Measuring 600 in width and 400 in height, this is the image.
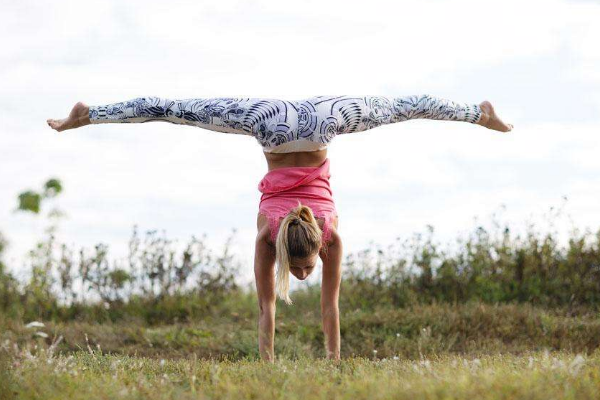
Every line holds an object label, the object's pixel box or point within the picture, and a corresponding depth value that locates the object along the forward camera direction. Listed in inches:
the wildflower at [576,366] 173.7
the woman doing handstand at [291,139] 261.3
